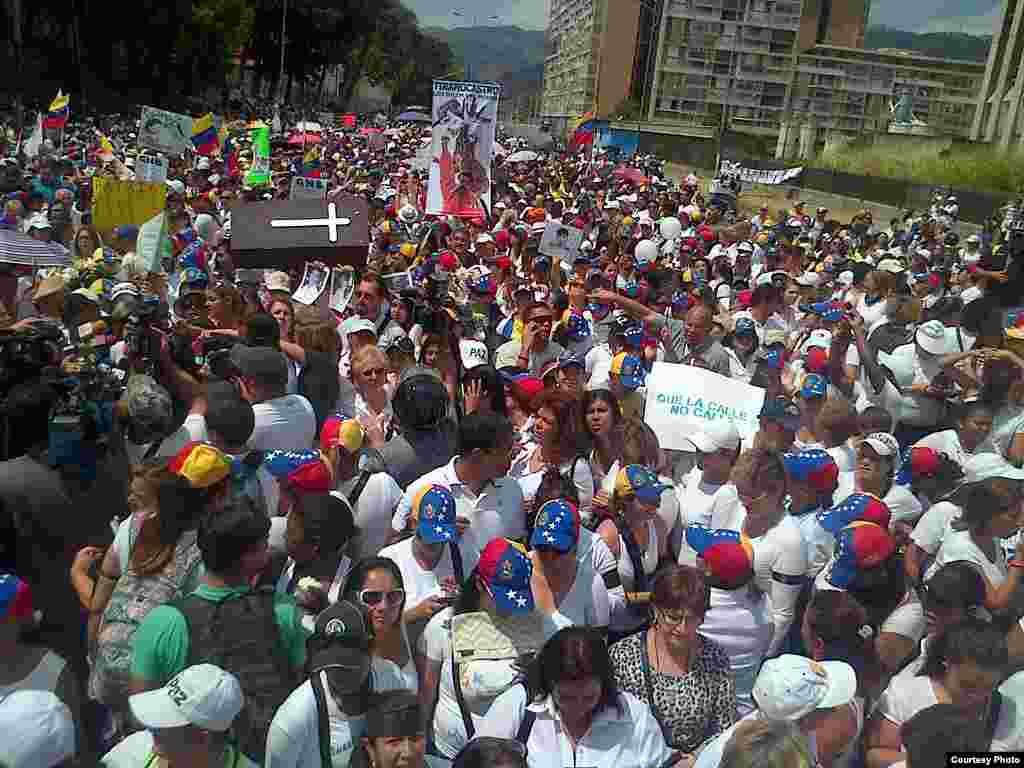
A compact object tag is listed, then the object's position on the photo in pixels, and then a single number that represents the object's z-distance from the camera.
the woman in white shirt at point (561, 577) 2.96
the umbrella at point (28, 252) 6.09
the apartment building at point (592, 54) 114.25
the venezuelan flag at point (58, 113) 15.31
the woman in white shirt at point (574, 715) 2.42
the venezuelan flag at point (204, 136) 13.31
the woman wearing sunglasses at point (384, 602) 2.73
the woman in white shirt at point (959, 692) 2.48
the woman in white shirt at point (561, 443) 4.11
